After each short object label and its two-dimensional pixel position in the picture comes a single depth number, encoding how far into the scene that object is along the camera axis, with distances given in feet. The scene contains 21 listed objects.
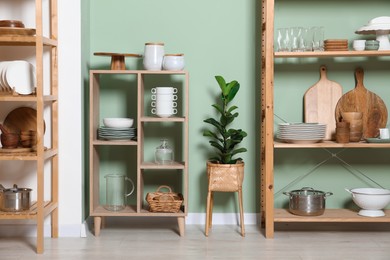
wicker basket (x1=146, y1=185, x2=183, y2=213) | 13.15
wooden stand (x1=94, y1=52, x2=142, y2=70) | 13.29
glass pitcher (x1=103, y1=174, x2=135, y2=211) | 13.70
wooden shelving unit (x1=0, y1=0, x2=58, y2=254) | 11.84
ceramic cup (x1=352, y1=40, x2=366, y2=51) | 12.89
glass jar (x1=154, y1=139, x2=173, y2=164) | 13.46
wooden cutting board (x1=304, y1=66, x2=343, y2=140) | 14.01
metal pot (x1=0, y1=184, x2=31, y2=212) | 12.26
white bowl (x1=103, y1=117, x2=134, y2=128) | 13.33
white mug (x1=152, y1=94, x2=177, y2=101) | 13.28
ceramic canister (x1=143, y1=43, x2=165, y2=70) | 13.20
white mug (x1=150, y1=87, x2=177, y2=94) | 13.29
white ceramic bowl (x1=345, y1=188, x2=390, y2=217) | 13.10
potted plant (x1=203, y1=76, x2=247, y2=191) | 13.08
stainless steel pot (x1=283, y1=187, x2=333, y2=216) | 13.10
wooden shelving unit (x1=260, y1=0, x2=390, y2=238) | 12.75
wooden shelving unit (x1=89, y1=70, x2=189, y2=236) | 13.07
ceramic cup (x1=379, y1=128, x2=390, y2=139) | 13.05
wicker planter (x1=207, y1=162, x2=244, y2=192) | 13.06
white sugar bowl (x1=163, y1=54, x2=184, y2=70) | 13.16
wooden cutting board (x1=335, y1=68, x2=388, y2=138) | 13.91
